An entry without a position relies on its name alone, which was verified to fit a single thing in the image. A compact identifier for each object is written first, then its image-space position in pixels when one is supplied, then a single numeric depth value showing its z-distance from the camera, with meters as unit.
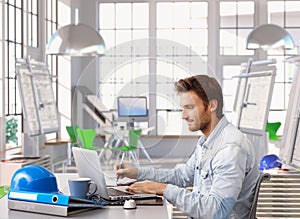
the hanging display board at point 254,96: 6.74
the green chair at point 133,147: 3.35
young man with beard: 2.57
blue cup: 2.66
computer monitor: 3.73
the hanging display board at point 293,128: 4.39
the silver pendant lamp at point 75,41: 6.53
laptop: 2.65
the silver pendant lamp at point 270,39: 8.16
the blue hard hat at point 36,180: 2.48
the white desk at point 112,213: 2.36
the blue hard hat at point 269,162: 4.85
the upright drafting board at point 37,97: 7.62
